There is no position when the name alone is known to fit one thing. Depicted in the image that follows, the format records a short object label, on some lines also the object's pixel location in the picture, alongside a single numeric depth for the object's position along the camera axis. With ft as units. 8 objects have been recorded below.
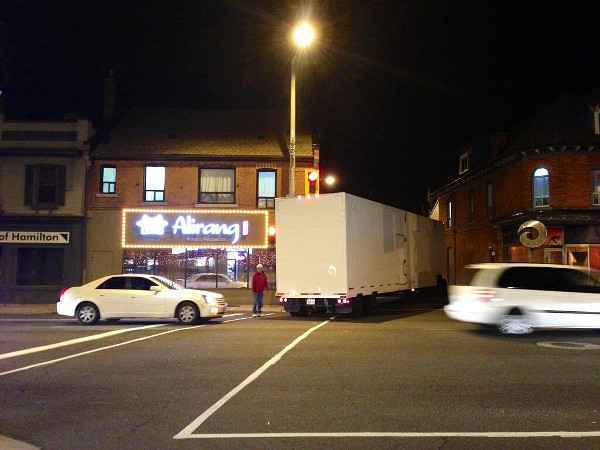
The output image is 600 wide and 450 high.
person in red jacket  65.41
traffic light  71.92
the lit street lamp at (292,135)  71.07
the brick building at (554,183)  88.38
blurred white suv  45.55
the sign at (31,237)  88.07
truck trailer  58.13
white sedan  56.34
